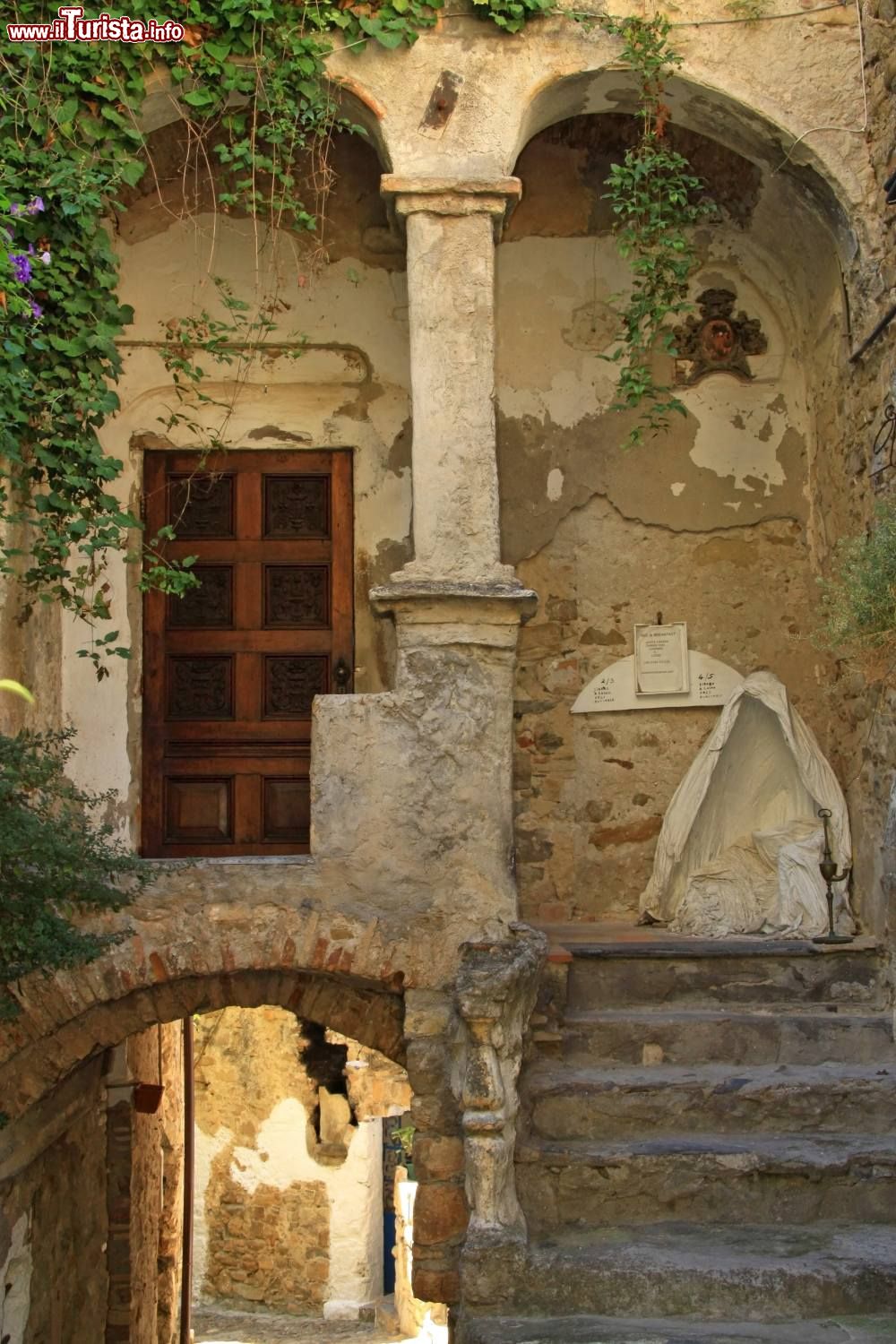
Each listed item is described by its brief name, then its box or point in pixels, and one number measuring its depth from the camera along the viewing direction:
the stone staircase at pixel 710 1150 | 4.67
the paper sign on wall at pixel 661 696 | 7.62
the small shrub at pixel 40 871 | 4.75
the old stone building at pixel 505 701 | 5.19
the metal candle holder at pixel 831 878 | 6.21
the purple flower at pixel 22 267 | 5.61
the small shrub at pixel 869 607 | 5.45
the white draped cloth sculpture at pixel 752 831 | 6.67
